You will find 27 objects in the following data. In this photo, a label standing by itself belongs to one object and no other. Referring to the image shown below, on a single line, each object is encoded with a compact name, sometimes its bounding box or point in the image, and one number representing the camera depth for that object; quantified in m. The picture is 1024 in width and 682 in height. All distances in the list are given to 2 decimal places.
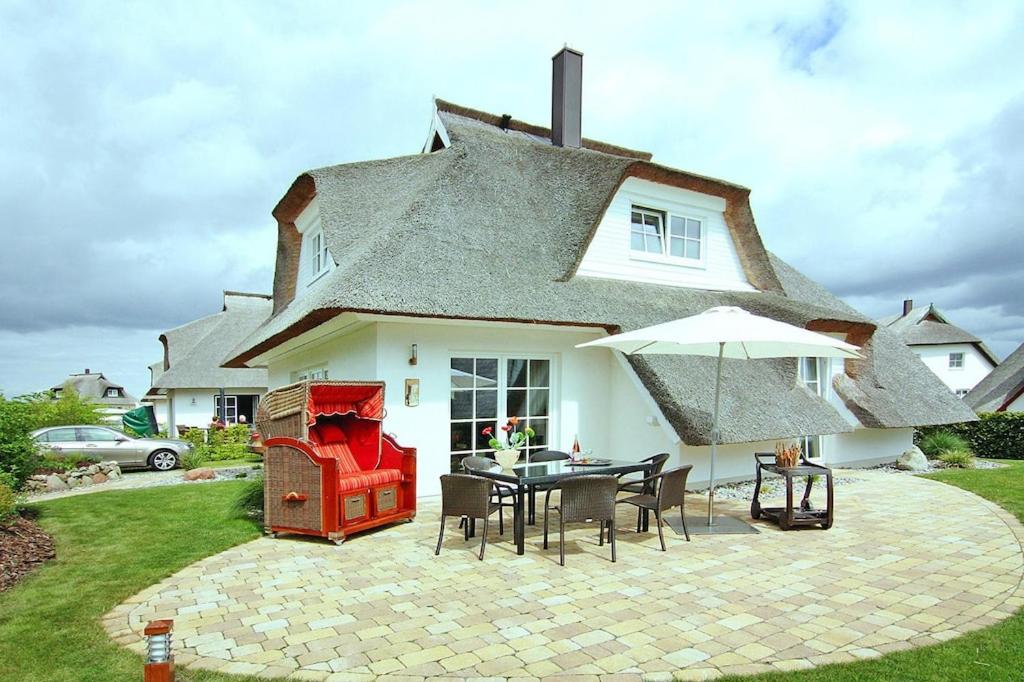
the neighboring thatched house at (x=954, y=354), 35.25
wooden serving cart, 6.84
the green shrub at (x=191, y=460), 16.20
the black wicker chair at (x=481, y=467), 6.56
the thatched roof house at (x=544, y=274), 8.63
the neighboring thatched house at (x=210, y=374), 25.94
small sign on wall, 8.61
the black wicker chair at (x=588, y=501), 5.46
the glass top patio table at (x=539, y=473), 5.96
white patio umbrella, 6.42
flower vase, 6.44
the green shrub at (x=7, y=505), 6.46
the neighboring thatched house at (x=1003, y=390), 25.69
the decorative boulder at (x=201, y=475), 12.92
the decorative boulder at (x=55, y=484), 12.29
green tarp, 27.91
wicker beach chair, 6.43
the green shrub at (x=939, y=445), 14.23
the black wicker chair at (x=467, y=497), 5.67
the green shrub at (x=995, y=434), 17.25
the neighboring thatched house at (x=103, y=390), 60.16
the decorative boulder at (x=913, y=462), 12.34
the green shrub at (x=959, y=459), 13.10
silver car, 15.09
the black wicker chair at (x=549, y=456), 7.88
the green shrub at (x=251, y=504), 7.94
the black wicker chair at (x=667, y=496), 6.02
